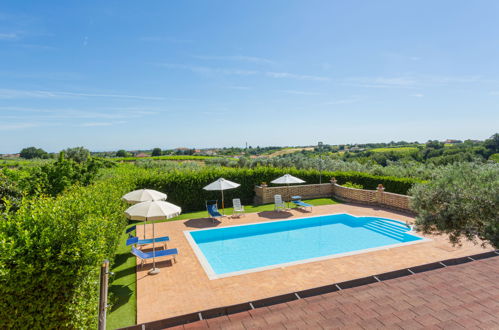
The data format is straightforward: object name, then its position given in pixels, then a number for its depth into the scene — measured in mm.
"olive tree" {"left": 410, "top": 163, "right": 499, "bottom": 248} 4277
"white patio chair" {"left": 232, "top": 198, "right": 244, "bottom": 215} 15083
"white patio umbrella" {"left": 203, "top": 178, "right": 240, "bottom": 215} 14419
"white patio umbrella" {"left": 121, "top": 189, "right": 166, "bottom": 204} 10383
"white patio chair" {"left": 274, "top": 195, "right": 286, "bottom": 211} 15747
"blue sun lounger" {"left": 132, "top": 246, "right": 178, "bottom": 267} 8188
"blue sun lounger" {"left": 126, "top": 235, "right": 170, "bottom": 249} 9080
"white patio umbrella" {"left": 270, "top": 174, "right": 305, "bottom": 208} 16406
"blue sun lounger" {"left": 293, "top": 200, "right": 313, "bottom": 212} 15827
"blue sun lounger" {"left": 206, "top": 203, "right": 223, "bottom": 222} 13750
